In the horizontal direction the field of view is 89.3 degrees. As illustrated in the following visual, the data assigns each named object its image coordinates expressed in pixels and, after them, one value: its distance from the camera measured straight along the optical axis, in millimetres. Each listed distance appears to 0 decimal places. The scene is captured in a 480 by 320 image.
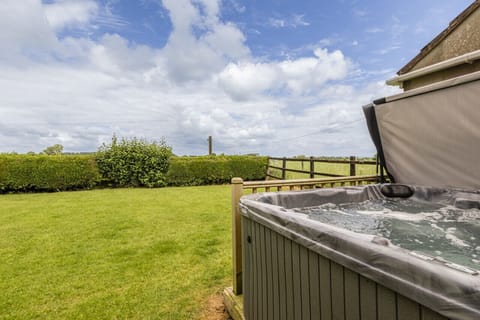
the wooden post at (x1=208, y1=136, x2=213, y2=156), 14356
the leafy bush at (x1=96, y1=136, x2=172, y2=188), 9602
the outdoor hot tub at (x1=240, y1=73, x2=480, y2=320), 648
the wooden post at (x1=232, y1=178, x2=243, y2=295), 2098
